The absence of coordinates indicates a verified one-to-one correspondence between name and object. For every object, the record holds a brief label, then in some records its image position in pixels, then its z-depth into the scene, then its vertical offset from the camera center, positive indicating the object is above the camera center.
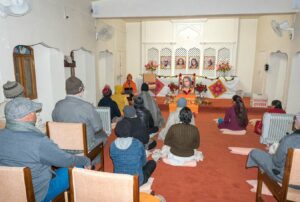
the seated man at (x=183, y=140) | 3.29 -1.13
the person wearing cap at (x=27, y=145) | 1.70 -0.62
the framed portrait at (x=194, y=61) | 10.73 +0.14
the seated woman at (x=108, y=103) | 4.86 -0.86
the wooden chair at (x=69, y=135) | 2.61 -0.85
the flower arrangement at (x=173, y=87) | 8.66 -0.89
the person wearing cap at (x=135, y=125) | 3.19 -0.92
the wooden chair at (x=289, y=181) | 1.98 -1.07
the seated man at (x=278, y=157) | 2.20 -1.04
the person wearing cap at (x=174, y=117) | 4.21 -1.00
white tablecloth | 8.90 -0.83
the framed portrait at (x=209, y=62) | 10.60 +0.10
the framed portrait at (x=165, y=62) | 10.95 +0.09
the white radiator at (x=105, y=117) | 4.45 -1.08
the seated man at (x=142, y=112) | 4.04 -0.89
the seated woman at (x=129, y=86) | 7.93 -0.83
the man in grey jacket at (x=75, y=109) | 2.97 -0.61
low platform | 7.41 -1.41
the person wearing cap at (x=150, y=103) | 4.79 -0.85
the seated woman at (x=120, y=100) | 5.98 -0.97
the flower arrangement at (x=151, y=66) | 10.61 -0.11
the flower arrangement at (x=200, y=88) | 8.37 -0.89
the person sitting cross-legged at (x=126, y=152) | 2.42 -0.96
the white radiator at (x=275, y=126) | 4.19 -1.16
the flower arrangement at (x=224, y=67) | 9.82 -0.12
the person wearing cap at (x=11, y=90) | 2.85 -0.35
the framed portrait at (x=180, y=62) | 10.84 +0.09
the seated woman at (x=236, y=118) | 4.95 -1.21
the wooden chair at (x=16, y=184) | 1.58 -0.88
